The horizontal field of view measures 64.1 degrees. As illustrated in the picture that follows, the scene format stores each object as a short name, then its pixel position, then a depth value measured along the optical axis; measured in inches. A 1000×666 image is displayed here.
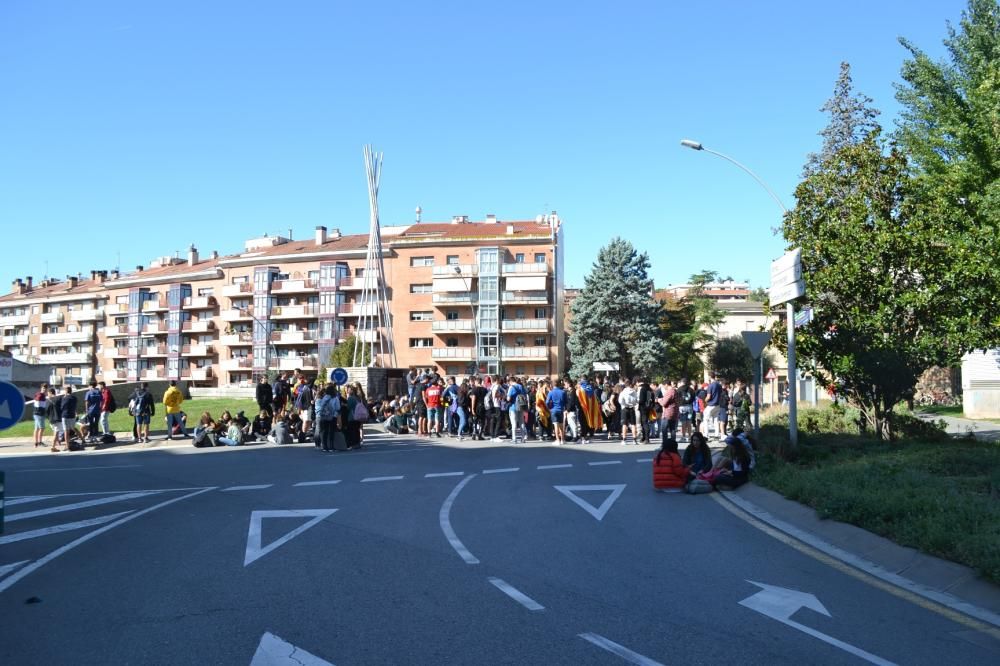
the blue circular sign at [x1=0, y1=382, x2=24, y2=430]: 374.3
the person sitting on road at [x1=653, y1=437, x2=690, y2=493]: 507.5
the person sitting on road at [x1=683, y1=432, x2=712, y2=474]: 529.7
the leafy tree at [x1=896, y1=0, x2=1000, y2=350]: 612.1
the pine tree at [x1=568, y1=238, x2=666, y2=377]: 2388.0
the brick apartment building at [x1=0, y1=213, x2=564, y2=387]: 2891.2
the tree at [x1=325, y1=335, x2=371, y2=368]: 2637.8
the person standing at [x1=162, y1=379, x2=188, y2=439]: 916.0
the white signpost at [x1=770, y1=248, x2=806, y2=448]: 576.4
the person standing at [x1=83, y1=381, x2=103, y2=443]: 925.2
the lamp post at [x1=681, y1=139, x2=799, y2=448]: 581.0
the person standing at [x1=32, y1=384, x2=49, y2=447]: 903.1
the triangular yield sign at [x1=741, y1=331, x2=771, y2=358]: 637.3
